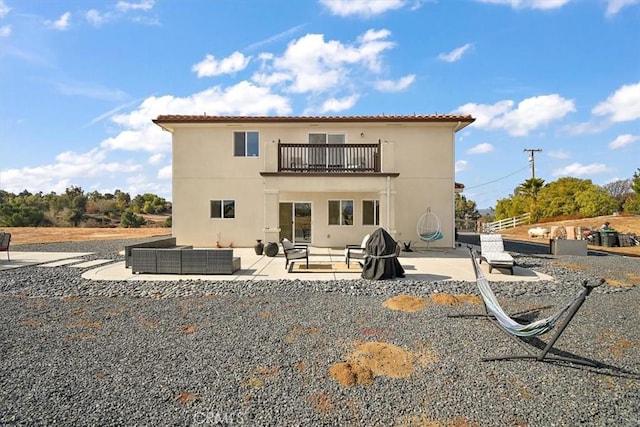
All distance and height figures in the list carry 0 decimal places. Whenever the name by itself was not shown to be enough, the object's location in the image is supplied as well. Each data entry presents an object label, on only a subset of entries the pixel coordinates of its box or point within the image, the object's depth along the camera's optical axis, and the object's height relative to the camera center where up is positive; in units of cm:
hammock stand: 354 -121
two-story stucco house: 1549 +162
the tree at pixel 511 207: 3581 +156
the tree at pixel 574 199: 3114 +199
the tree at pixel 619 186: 4439 +461
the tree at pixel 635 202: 2881 +164
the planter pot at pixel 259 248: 1316 -97
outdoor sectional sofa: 922 -102
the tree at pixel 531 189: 3570 +357
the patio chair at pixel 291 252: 1011 -90
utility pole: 3999 +760
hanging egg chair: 1550 -15
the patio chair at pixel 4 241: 1145 -57
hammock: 359 -115
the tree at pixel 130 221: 3462 +22
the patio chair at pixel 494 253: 941 -93
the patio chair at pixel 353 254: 1037 -97
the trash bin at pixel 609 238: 1795 -91
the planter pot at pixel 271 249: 1245 -96
